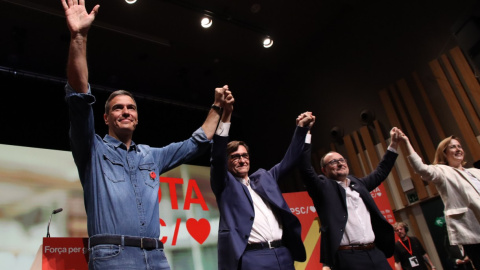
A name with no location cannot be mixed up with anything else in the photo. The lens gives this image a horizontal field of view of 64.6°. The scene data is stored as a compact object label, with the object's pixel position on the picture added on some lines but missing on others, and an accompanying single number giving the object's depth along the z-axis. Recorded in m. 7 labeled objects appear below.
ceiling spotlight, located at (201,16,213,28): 5.90
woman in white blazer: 2.61
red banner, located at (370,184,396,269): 4.68
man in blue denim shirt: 1.29
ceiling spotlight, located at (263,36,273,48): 6.45
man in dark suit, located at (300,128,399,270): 2.32
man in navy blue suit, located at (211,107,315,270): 1.88
